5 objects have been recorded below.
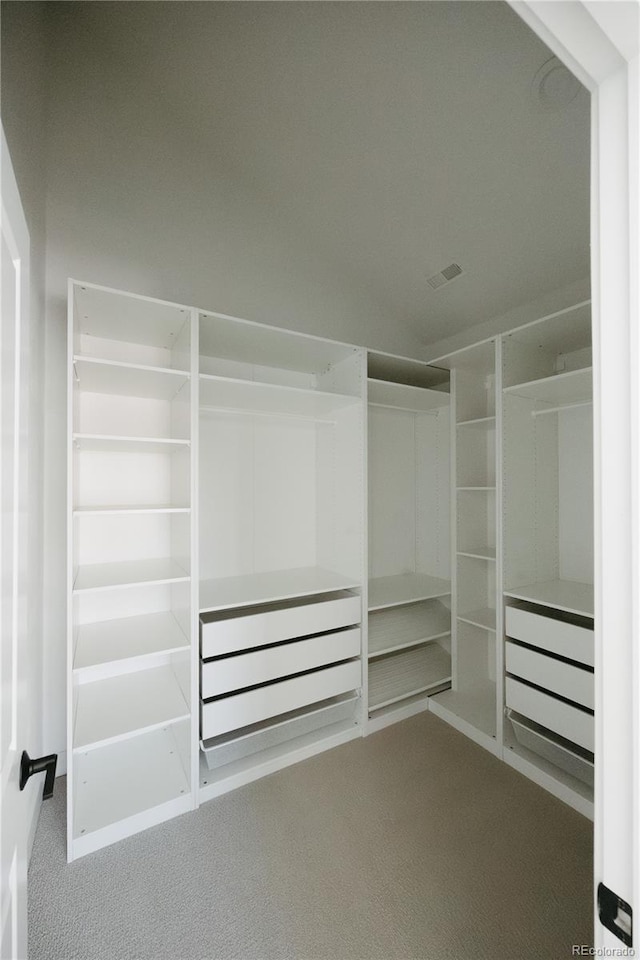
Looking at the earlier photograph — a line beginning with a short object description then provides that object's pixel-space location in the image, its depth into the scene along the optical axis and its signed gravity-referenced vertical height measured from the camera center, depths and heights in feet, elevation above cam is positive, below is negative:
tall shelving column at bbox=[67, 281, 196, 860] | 5.81 -1.38
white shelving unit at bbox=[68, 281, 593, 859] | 6.31 -1.38
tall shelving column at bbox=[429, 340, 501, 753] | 8.74 -1.29
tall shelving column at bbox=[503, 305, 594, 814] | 6.65 -0.91
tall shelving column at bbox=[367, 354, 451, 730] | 8.86 -1.22
